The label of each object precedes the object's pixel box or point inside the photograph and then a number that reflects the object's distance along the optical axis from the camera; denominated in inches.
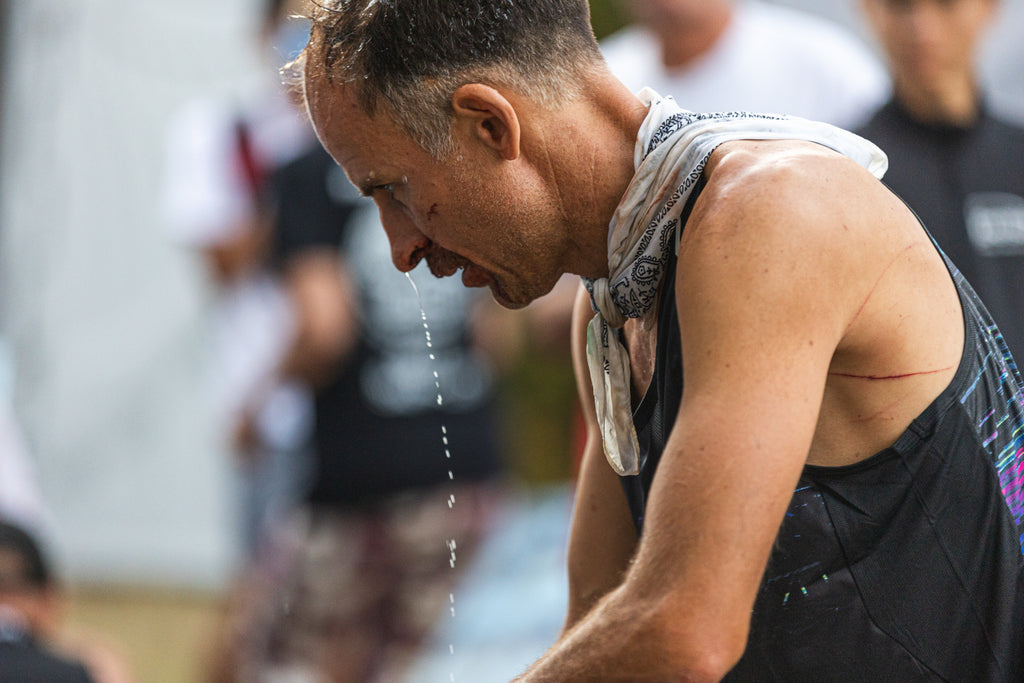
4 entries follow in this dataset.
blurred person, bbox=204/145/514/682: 377.4
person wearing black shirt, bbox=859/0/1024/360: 283.3
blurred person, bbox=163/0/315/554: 432.5
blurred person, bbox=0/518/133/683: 321.7
